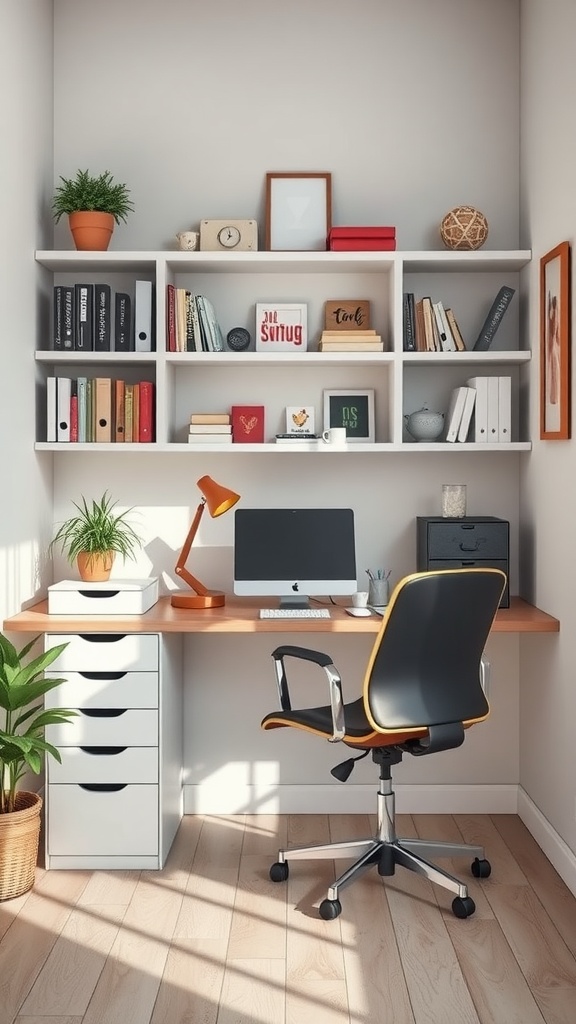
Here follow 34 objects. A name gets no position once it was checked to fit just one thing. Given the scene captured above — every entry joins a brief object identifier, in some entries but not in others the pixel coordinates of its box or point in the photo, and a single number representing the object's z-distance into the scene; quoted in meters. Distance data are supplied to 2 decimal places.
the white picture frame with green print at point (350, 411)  3.82
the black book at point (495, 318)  3.65
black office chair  2.82
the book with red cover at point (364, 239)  3.60
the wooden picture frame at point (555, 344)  3.17
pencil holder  3.66
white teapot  3.67
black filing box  3.58
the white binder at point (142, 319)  3.63
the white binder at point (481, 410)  3.64
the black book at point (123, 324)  3.64
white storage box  3.34
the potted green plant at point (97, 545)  3.52
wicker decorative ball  3.61
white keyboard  3.39
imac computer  3.61
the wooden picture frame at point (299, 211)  3.76
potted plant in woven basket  2.96
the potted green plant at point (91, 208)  3.59
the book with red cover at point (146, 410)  3.61
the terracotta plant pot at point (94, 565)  3.52
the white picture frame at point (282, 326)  3.82
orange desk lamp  3.55
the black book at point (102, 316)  3.62
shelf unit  3.82
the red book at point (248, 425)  3.79
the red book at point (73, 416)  3.66
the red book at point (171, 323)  3.60
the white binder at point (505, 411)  3.64
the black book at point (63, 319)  3.63
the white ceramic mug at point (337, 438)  3.60
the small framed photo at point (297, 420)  3.83
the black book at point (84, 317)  3.62
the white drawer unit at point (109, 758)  3.28
